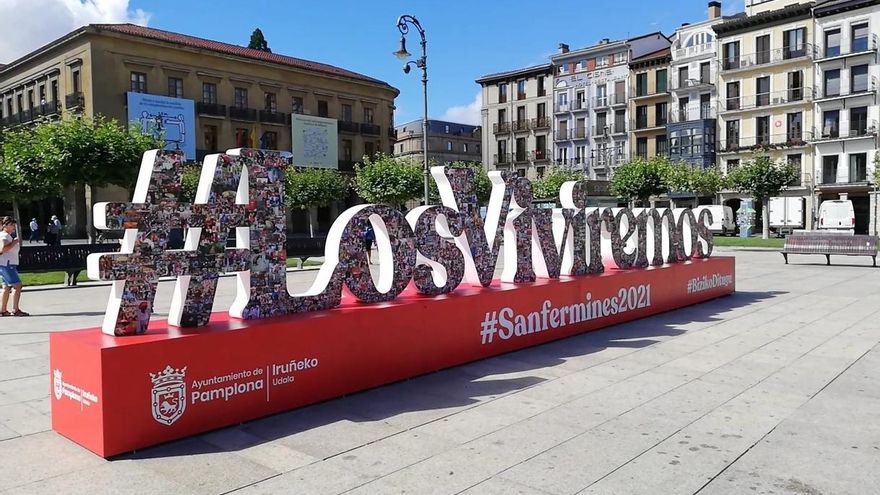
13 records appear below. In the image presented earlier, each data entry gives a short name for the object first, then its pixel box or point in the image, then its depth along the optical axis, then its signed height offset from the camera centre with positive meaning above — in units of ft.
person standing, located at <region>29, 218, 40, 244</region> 132.55 +1.80
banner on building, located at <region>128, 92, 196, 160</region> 138.82 +27.03
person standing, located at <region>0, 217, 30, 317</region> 36.45 -1.28
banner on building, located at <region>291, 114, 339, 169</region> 170.50 +25.75
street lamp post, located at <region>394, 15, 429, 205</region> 69.00 +19.82
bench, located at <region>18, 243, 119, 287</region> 55.72 -1.75
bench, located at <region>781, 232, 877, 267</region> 64.39 -1.75
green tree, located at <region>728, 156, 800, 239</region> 129.90 +10.20
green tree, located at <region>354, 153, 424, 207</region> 126.31 +10.39
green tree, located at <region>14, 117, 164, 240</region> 73.20 +10.05
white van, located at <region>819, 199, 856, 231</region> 105.19 +2.00
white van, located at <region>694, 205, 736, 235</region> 136.15 +1.95
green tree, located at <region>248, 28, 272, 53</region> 196.24 +60.15
